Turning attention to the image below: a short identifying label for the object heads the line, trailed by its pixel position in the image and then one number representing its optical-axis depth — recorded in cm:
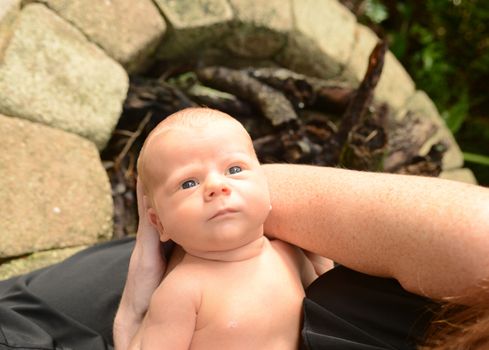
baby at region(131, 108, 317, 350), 96
